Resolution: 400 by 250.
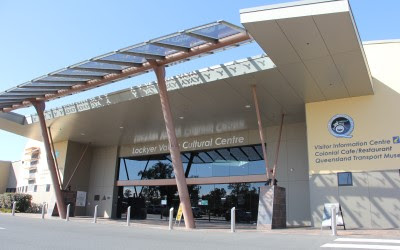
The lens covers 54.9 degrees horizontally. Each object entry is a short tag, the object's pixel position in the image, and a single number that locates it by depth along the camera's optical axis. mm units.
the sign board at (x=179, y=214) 16367
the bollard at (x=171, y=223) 14734
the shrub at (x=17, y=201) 28688
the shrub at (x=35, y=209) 29281
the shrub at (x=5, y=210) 27997
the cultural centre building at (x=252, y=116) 12984
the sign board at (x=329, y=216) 13531
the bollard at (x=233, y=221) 13594
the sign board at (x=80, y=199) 28098
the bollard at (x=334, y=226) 11422
